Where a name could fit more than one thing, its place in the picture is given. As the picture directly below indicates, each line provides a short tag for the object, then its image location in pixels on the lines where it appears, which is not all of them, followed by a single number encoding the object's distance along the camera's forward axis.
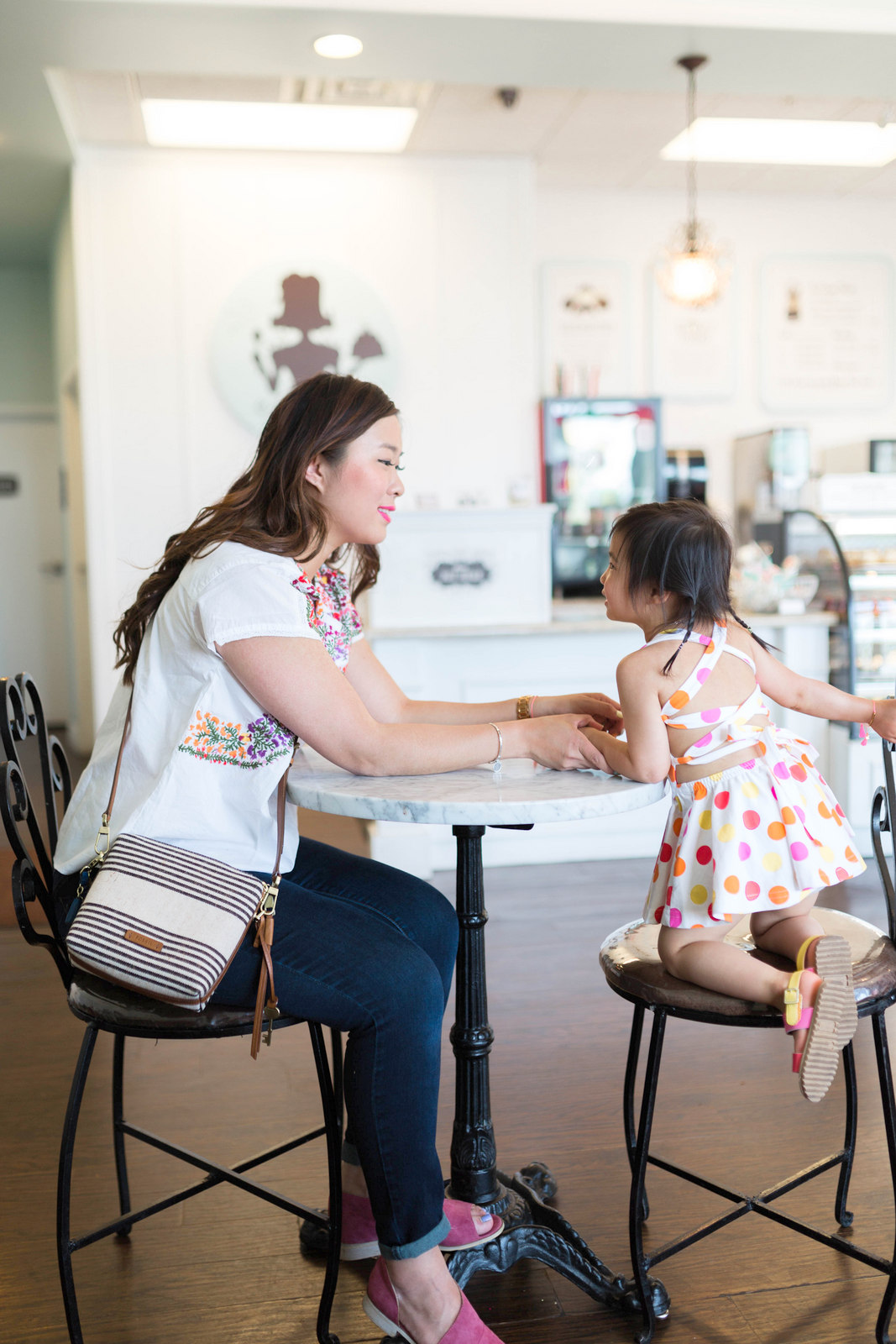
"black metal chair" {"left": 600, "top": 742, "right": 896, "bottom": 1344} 1.52
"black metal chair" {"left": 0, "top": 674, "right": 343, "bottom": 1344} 1.48
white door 7.72
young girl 1.56
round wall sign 5.51
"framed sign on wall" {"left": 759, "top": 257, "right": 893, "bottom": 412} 6.82
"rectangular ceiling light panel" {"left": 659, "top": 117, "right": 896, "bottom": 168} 5.61
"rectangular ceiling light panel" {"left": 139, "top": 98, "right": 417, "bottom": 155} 5.11
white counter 4.05
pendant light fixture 5.07
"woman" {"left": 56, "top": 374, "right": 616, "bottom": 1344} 1.46
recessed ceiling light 3.84
